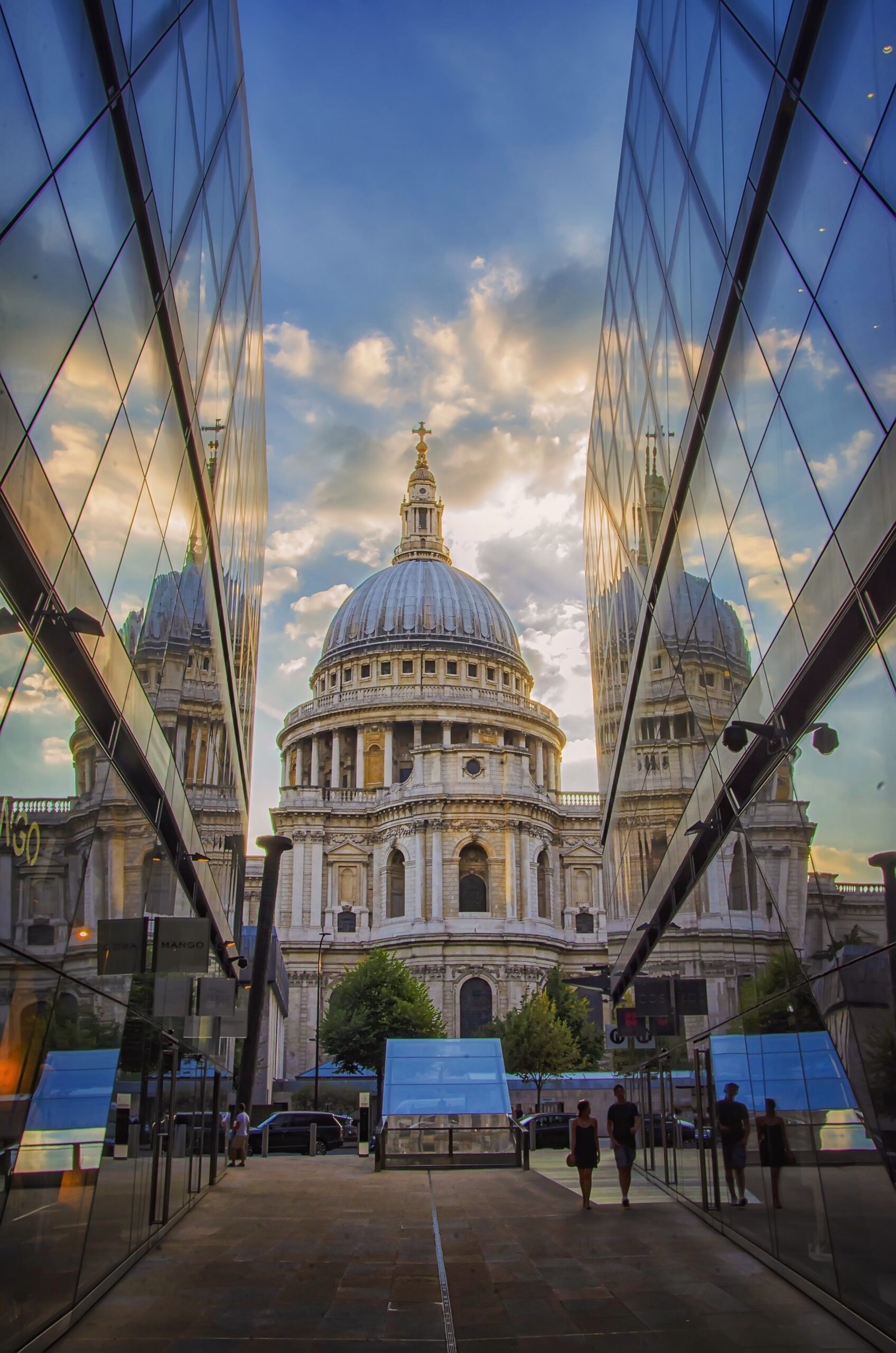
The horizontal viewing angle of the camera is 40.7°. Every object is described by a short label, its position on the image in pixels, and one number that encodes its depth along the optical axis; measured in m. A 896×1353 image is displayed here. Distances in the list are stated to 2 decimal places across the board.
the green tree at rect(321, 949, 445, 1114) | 63.91
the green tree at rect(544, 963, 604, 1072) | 68.56
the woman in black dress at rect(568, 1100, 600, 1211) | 15.84
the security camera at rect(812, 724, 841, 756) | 8.69
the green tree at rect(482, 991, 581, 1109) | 61.75
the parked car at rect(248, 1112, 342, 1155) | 38.12
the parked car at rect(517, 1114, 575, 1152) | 37.72
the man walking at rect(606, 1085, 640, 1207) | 16.03
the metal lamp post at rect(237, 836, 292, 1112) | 35.62
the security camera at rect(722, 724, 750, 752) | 12.23
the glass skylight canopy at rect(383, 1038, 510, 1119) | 28.38
